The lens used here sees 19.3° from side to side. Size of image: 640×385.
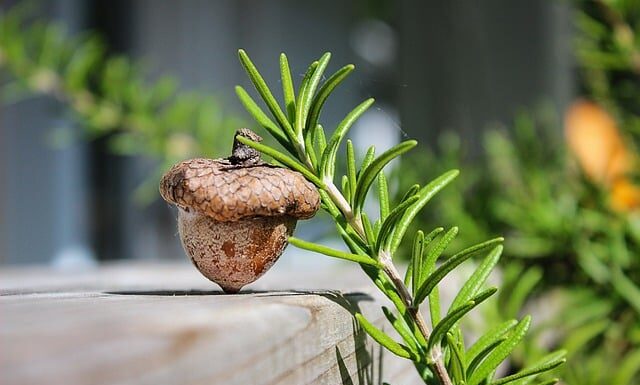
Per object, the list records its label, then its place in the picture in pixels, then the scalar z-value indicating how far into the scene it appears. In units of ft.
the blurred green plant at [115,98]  1.55
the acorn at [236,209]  0.76
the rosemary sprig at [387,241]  0.74
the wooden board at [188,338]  0.61
